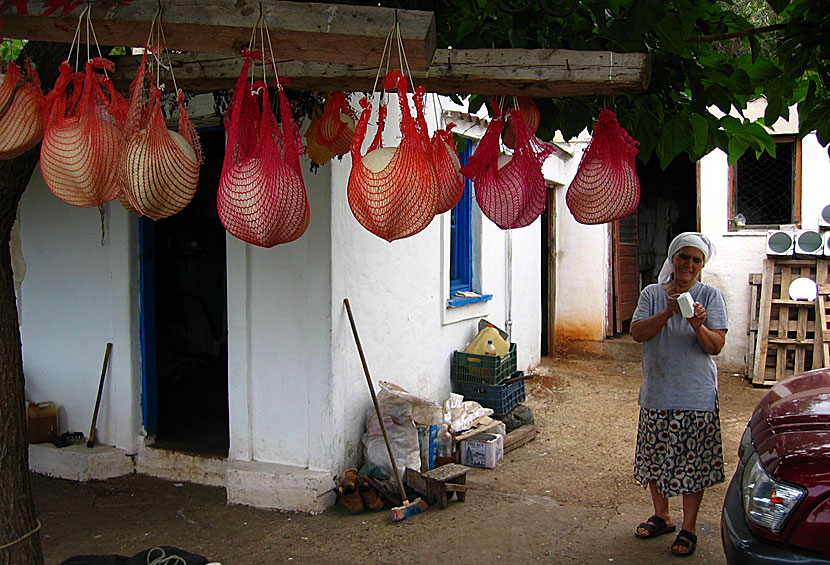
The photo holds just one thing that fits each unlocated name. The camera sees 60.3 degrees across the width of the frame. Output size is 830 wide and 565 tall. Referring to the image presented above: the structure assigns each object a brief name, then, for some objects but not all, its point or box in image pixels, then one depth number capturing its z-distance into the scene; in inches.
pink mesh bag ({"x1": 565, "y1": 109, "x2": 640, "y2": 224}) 109.2
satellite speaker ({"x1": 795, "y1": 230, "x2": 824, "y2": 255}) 372.8
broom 203.8
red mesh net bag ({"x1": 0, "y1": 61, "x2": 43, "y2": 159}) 98.5
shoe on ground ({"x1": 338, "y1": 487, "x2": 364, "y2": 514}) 205.6
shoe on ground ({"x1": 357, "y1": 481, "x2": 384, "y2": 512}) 208.5
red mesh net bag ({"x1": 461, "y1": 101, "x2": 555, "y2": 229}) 112.1
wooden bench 212.8
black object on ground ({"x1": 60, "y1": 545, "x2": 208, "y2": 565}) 126.2
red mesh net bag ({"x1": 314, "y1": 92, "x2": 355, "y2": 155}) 131.7
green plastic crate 289.4
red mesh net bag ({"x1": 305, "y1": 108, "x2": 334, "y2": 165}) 137.8
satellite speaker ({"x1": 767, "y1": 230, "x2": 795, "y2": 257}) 380.2
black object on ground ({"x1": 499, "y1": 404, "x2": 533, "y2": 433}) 289.7
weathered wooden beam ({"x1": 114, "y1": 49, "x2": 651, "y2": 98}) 100.5
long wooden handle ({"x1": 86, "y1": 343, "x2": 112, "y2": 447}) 240.9
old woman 174.9
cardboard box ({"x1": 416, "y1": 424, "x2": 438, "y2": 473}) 234.8
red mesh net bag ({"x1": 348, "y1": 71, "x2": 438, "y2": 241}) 91.9
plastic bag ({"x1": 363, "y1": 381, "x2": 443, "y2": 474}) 220.7
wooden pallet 368.8
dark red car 116.8
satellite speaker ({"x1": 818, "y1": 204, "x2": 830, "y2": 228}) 378.3
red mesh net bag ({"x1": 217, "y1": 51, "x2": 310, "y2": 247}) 92.7
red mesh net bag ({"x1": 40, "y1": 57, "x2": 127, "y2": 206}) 96.5
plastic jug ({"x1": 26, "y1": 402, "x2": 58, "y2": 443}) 244.2
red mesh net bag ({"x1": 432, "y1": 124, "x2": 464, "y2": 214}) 104.8
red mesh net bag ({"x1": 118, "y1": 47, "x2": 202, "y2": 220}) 93.7
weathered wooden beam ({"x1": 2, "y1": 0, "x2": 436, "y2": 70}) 88.7
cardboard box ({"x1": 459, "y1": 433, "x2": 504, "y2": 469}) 252.2
